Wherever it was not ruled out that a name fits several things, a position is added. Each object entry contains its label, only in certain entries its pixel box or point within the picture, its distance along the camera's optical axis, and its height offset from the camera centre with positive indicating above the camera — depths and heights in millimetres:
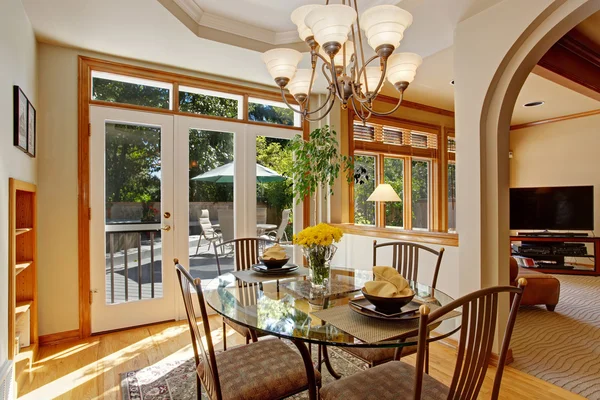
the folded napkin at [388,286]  1445 -362
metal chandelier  1617 +804
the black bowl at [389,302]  1408 -416
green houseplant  3838 +428
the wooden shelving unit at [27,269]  2582 -510
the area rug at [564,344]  2354 -1207
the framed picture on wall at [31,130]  2477 +546
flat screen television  5848 -142
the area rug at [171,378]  2164 -1198
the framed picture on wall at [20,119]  2172 +549
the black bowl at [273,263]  2262 -400
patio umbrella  3678 +297
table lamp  4602 +93
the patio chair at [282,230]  4041 -333
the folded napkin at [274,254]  2285 -347
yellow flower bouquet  1836 -250
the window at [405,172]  5160 +476
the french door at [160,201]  3191 +13
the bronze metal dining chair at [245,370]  1419 -768
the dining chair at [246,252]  2816 -416
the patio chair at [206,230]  3652 -299
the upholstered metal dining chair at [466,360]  1081 -537
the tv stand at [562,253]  5691 -908
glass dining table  1330 -511
